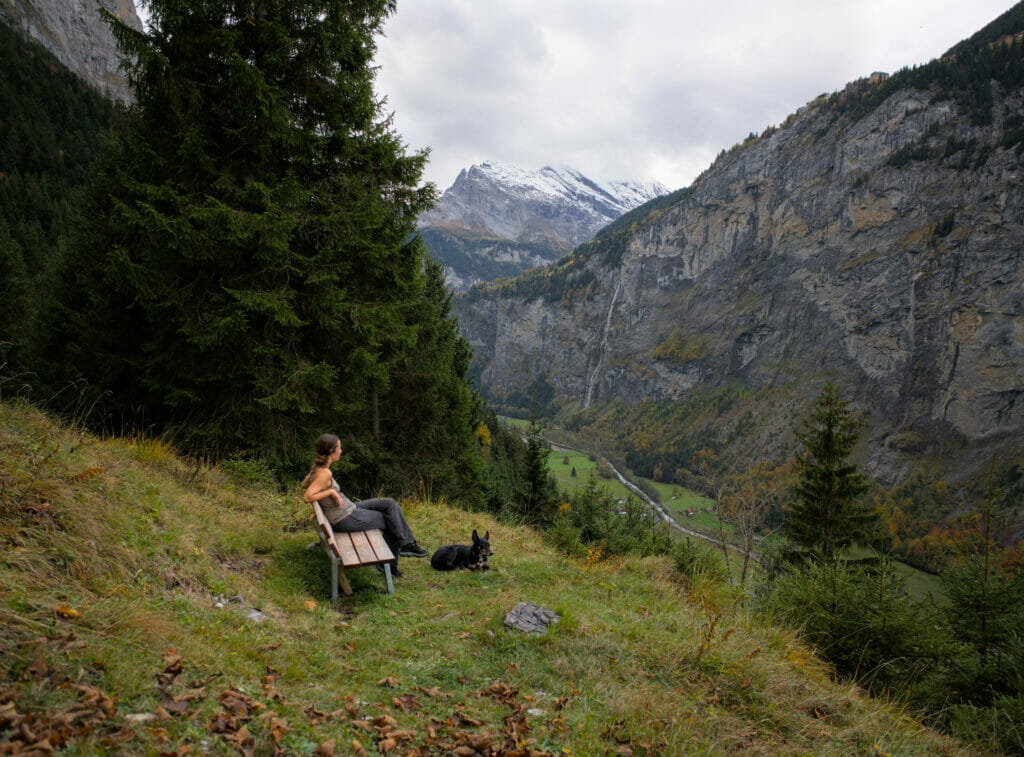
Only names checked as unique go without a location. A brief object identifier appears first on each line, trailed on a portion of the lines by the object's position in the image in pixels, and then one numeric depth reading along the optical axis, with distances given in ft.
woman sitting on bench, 16.87
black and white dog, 20.59
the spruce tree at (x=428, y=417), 39.11
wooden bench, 15.71
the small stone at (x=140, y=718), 7.28
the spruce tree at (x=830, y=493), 49.24
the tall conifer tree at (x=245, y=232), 22.16
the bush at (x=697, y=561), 24.03
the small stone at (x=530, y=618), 14.53
